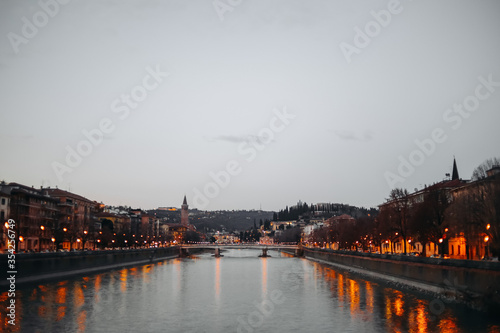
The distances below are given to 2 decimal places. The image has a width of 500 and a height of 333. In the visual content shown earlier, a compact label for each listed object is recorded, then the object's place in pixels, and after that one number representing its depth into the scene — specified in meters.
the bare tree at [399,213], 82.94
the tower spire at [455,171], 119.97
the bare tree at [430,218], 74.81
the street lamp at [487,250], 66.33
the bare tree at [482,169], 64.69
